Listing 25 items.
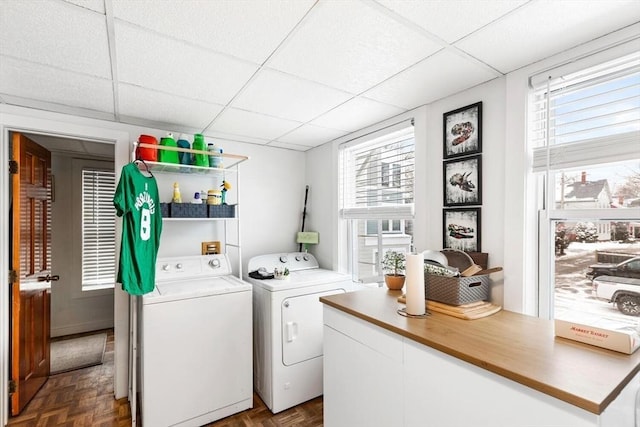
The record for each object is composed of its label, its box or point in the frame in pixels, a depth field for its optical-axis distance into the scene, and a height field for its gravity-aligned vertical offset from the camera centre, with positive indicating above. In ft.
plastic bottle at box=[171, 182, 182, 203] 8.24 +0.51
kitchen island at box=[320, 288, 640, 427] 3.01 -1.83
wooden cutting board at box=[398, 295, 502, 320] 4.95 -1.57
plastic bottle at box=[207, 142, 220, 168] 8.39 +1.43
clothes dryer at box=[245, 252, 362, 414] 7.70 -3.09
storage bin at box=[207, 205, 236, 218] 8.43 +0.08
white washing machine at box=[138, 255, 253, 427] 6.61 -3.03
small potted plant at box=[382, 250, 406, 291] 6.98 -1.33
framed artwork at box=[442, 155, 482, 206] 6.04 +0.64
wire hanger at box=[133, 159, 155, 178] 7.22 +1.19
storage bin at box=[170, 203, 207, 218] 7.91 +0.10
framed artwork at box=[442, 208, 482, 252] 6.07 -0.31
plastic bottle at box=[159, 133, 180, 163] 7.72 +1.52
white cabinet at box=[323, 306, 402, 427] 4.66 -2.62
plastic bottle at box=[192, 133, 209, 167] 8.13 +1.67
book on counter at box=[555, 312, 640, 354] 3.56 -1.45
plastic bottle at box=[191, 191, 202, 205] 8.41 +0.40
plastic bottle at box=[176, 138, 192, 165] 8.08 +1.54
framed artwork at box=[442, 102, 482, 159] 6.03 +1.63
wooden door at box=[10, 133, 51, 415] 7.23 -1.42
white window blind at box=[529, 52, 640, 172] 4.37 +1.46
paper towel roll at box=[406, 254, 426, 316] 5.08 -1.15
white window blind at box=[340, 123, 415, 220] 7.80 +1.03
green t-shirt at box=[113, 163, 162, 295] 6.62 -0.38
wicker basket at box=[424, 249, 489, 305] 5.21 -1.26
